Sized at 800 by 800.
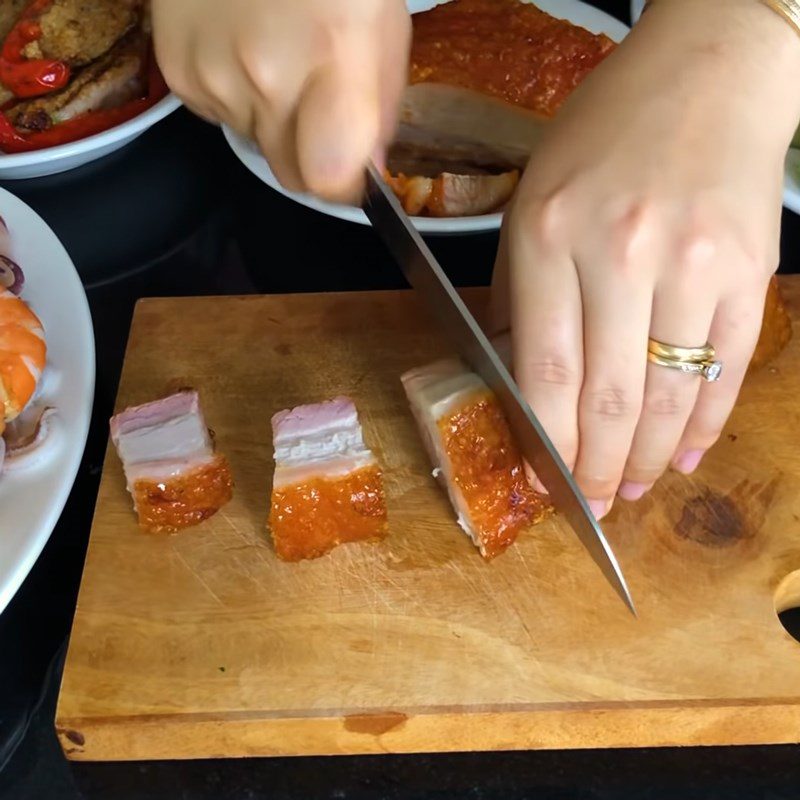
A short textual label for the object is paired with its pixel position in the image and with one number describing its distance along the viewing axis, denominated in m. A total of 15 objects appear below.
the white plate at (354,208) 0.46
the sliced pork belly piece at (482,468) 0.36
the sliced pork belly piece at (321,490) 0.36
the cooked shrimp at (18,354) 0.38
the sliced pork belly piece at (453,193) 0.48
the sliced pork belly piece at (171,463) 0.37
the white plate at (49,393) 0.36
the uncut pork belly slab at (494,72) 0.50
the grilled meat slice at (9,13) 0.56
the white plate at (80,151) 0.50
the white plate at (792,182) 0.45
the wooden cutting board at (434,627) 0.33
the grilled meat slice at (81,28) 0.54
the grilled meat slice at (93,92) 0.54
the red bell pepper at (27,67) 0.54
